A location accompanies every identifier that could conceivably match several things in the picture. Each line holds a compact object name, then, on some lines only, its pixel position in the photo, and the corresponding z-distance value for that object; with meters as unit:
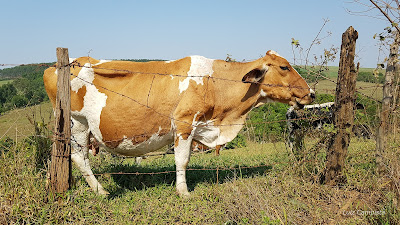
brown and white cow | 5.30
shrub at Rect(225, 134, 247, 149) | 17.00
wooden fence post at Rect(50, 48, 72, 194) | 4.21
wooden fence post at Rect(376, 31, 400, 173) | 5.11
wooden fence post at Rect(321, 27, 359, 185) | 4.67
